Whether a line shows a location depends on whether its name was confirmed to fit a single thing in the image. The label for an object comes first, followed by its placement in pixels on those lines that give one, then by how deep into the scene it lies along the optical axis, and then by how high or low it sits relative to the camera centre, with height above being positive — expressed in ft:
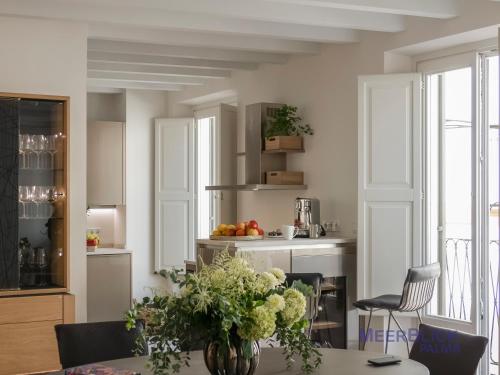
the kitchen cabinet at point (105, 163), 30.83 +1.10
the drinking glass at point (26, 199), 18.24 -0.18
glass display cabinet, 17.95 -0.07
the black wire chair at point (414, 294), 18.58 -2.51
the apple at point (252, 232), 21.95 -1.15
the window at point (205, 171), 31.58 +0.81
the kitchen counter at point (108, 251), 28.42 -2.21
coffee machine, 23.30 -0.69
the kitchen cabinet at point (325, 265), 21.34 -2.04
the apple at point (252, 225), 22.15 -0.96
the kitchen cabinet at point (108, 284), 28.40 -3.37
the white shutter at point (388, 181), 21.20 +0.25
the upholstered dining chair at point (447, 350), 11.48 -2.41
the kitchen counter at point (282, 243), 20.83 -1.43
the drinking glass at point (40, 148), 18.44 +1.00
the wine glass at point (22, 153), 18.20 +0.88
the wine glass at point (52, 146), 18.69 +1.06
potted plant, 24.67 +1.86
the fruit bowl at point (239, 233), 21.80 -1.18
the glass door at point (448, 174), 20.40 +0.44
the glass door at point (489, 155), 19.53 +0.88
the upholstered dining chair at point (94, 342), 12.31 -2.38
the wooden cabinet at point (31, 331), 17.80 -3.18
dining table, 10.51 -2.41
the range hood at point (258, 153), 25.49 +1.21
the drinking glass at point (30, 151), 18.30 +0.93
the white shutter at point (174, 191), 32.07 -0.01
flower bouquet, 9.17 -1.47
